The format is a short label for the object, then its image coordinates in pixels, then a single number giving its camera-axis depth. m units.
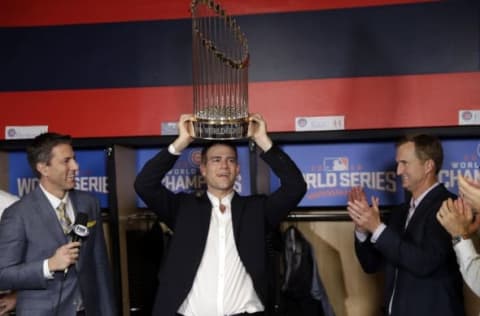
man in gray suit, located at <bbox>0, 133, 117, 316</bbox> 2.39
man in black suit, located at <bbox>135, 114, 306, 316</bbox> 2.43
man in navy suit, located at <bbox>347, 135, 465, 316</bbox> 2.42
